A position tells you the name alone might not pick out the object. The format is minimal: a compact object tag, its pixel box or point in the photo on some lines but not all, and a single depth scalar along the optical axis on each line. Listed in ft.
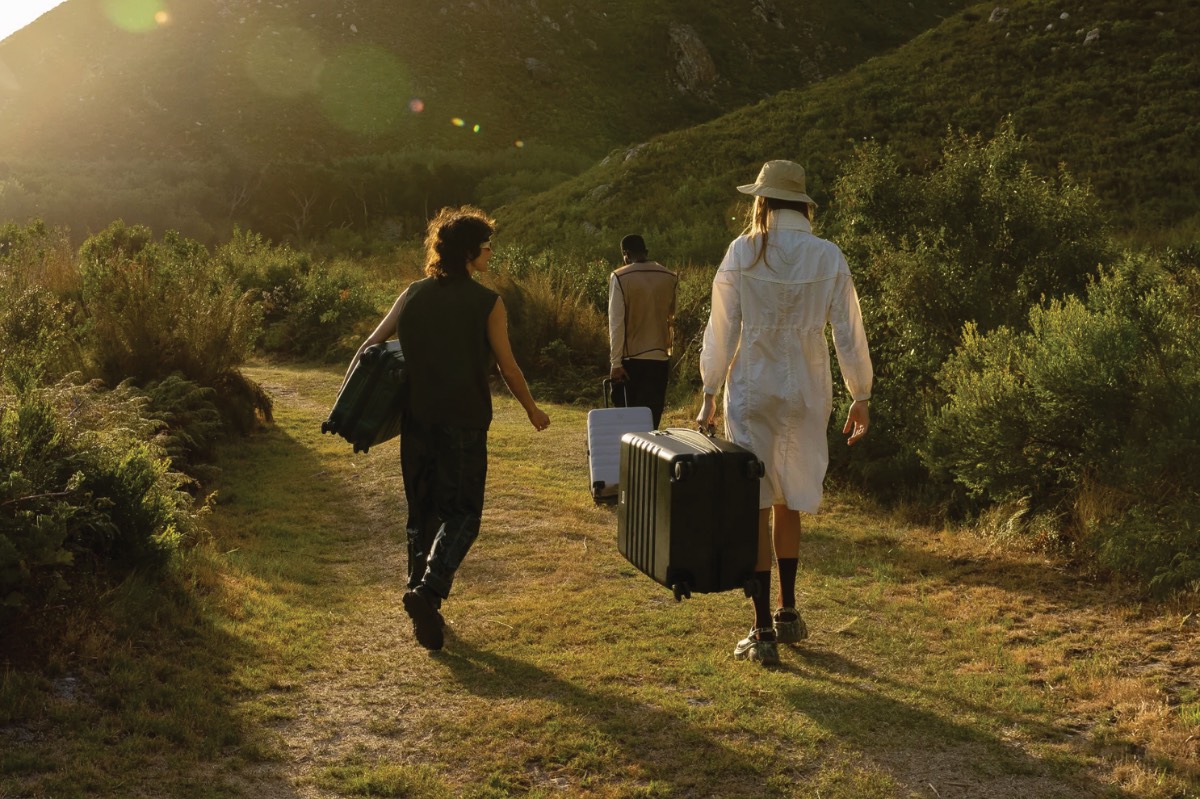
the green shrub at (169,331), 34.81
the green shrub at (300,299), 61.87
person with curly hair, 17.46
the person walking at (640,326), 28.63
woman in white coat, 16.10
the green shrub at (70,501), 15.62
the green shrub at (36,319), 27.34
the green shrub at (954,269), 30.66
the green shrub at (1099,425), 21.03
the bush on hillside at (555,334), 52.49
